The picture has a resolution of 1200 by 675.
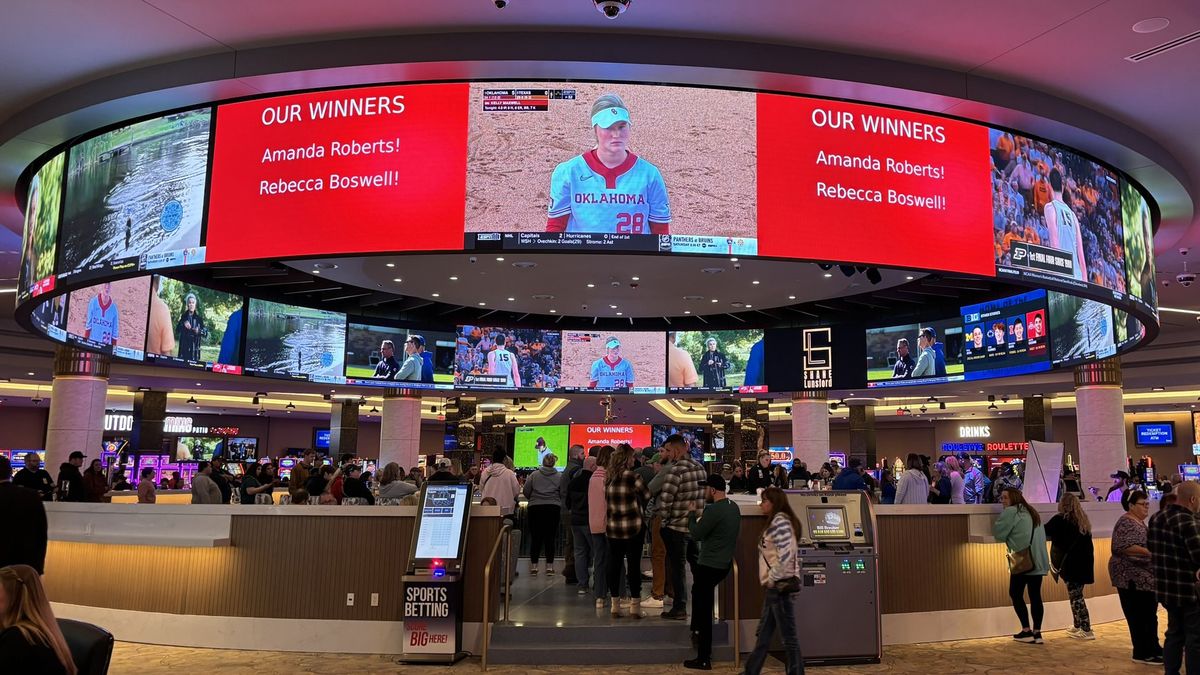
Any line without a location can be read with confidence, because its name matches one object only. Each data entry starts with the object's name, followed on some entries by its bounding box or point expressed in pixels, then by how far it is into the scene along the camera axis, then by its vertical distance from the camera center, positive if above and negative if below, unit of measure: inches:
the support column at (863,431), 957.2 +20.8
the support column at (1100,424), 555.5 +19.4
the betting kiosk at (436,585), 276.4 -46.8
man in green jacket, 269.1 -34.9
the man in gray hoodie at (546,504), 399.5 -28.6
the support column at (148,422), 846.5 +14.8
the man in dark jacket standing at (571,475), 376.8 -13.5
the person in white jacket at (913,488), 387.9 -17.4
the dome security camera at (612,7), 223.0 +115.4
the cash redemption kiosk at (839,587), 288.0 -47.4
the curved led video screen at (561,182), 254.1 +81.3
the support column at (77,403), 571.5 +22.4
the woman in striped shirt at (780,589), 241.1 -40.0
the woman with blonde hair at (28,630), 112.0 -26.4
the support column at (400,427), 729.6 +12.1
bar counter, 294.0 -47.6
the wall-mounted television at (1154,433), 1138.2 +29.1
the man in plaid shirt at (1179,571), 227.3 -31.7
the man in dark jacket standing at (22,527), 203.9 -22.4
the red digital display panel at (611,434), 787.4 +10.0
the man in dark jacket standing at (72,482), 404.5 -22.2
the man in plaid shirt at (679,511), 305.9 -23.7
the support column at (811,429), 776.0 +17.7
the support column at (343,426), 884.6 +14.8
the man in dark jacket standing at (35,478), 388.8 -19.9
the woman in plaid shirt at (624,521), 307.6 -27.3
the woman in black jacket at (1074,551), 331.9 -38.6
